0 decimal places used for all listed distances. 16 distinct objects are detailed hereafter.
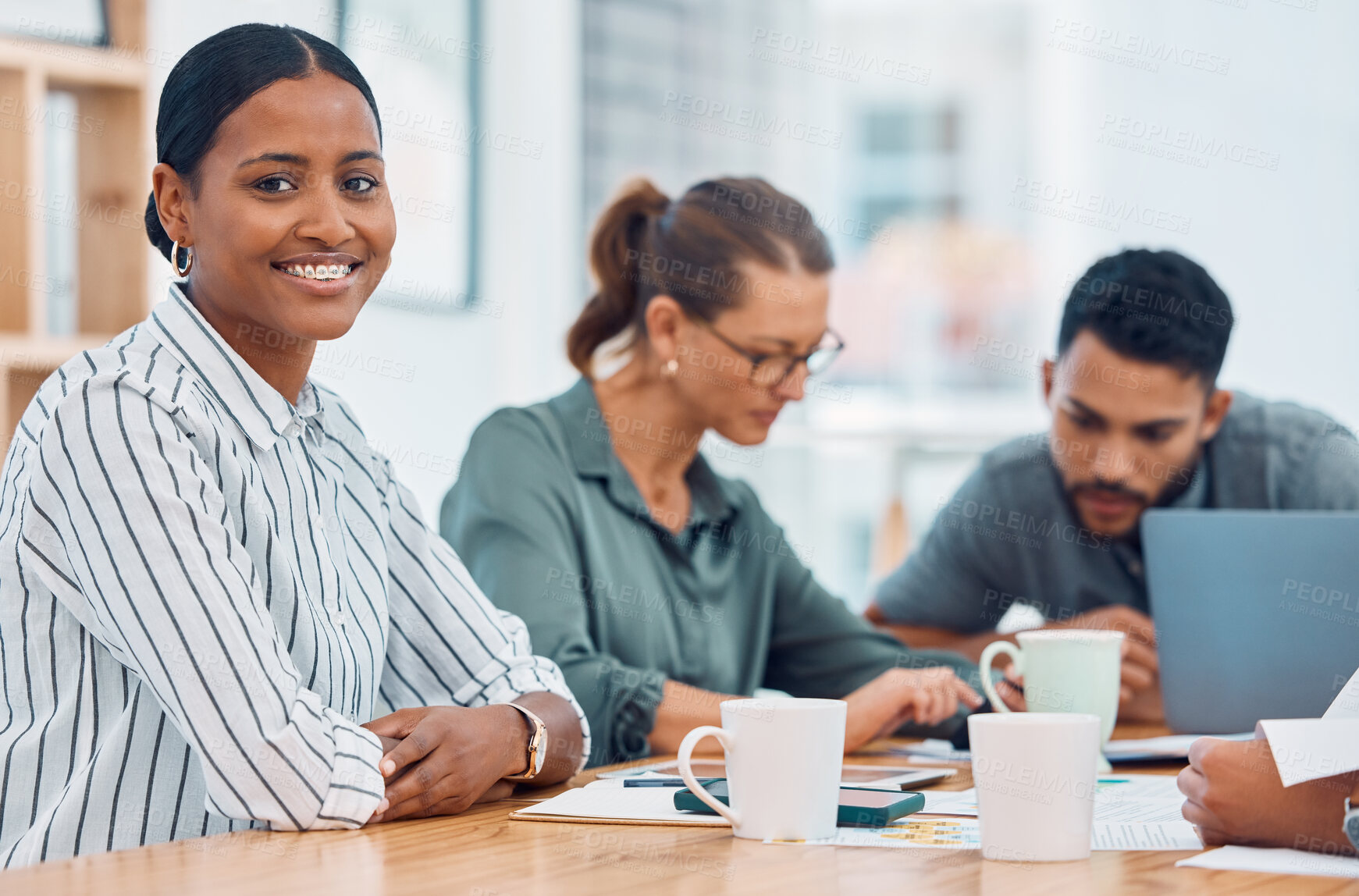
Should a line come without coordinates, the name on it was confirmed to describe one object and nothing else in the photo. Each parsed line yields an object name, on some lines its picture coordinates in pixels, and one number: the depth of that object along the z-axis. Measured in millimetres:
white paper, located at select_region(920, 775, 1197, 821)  2578
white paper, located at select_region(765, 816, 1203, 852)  2459
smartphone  2518
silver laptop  2911
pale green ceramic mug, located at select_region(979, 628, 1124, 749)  2832
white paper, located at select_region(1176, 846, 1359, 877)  2383
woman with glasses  3243
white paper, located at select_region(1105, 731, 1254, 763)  2868
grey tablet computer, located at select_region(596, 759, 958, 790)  2673
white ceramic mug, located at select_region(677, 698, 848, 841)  2460
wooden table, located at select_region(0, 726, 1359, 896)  2339
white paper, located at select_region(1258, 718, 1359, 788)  2449
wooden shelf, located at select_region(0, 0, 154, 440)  3333
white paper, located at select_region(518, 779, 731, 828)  2551
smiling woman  2506
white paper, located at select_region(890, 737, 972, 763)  2964
